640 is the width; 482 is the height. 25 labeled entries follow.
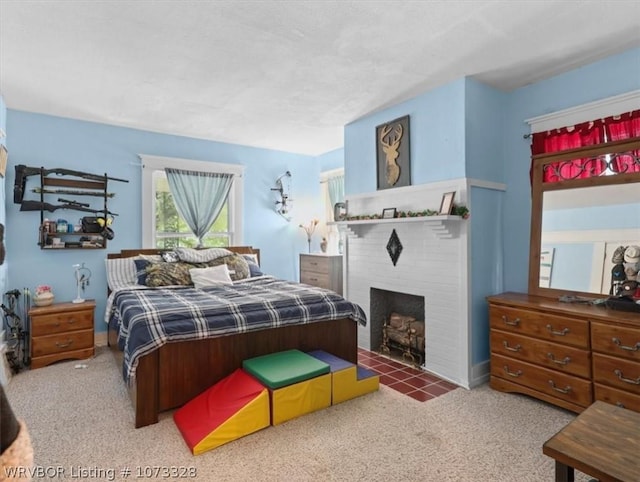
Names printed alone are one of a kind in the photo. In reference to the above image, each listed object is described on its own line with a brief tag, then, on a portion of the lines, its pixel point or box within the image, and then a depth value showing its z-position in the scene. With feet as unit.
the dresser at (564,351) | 7.29
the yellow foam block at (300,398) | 7.82
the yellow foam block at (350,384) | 8.75
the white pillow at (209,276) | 12.66
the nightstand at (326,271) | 16.06
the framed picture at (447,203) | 9.98
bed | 7.97
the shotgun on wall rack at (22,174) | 12.32
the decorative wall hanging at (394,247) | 12.01
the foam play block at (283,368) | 7.97
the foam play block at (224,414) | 7.06
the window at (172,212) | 14.85
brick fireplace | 10.13
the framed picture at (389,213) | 11.87
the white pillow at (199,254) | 13.83
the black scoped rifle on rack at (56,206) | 12.53
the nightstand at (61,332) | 11.21
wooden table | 4.04
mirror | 8.56
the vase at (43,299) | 11.96
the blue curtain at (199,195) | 15.47
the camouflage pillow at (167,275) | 12.49
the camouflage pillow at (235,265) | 13.70
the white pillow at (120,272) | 13.28
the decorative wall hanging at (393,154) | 11.73
